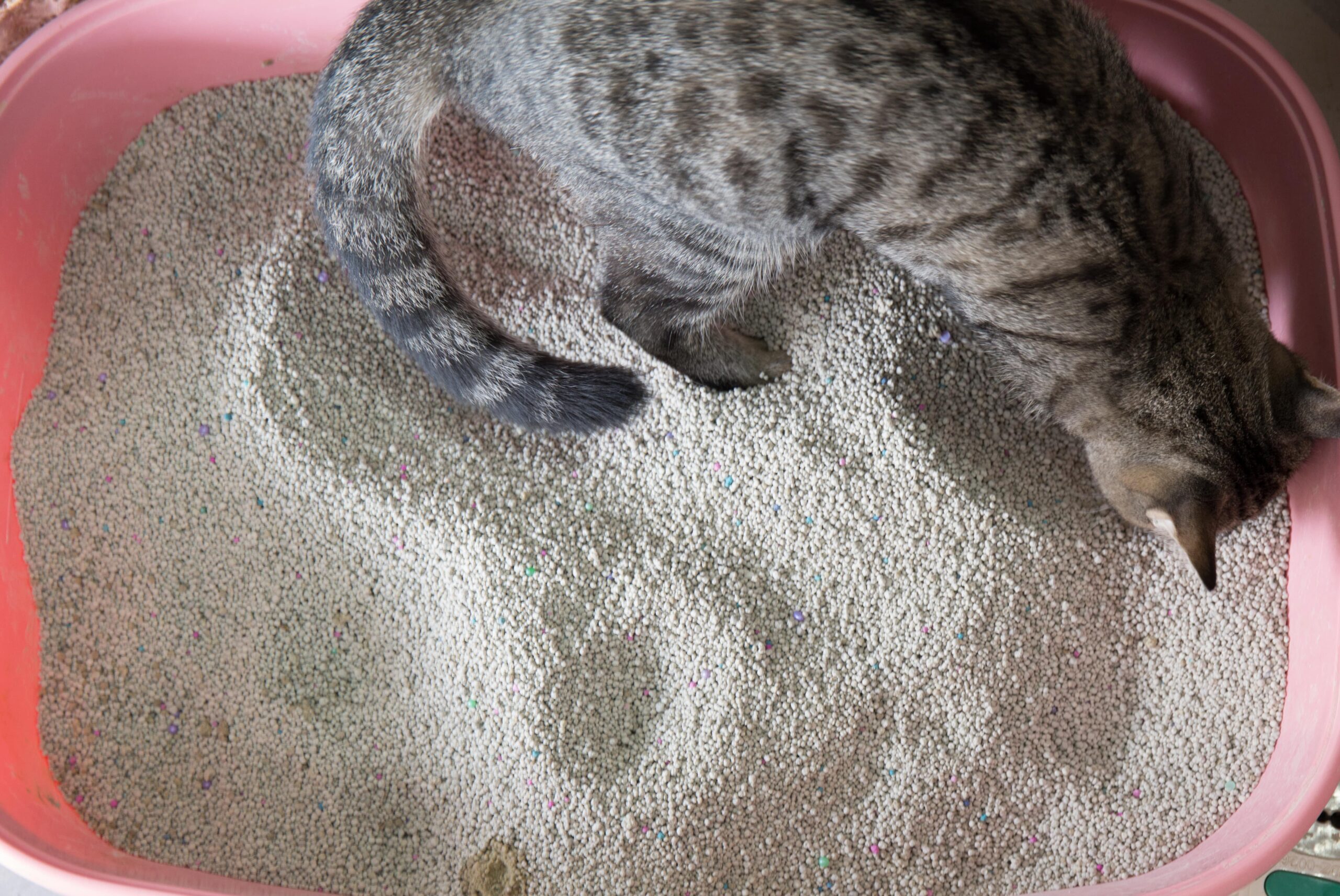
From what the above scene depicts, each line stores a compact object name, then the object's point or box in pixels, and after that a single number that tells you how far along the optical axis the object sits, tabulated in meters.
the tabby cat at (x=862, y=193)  0.53
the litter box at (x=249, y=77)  0.60
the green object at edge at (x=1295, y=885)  0.62
